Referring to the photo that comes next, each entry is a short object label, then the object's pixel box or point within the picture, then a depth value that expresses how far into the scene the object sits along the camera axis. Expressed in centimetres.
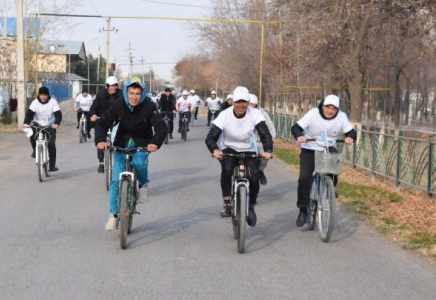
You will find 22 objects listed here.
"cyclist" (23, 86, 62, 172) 1419
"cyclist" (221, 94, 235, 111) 1489
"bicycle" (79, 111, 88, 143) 2516
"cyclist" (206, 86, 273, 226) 838
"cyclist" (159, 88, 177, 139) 2467
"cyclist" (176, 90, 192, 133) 2640
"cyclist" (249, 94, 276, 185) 1199
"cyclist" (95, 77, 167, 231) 838
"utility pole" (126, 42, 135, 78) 10504
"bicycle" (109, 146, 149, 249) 789
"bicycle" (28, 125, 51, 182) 1380
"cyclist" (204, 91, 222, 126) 3347
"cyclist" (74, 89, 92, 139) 2512
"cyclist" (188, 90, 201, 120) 2944
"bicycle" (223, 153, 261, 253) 784
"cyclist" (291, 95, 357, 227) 915
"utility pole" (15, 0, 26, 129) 3002
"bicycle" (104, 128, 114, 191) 1249
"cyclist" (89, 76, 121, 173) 1357
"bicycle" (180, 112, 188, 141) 2620
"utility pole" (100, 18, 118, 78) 6530
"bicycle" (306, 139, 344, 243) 862
